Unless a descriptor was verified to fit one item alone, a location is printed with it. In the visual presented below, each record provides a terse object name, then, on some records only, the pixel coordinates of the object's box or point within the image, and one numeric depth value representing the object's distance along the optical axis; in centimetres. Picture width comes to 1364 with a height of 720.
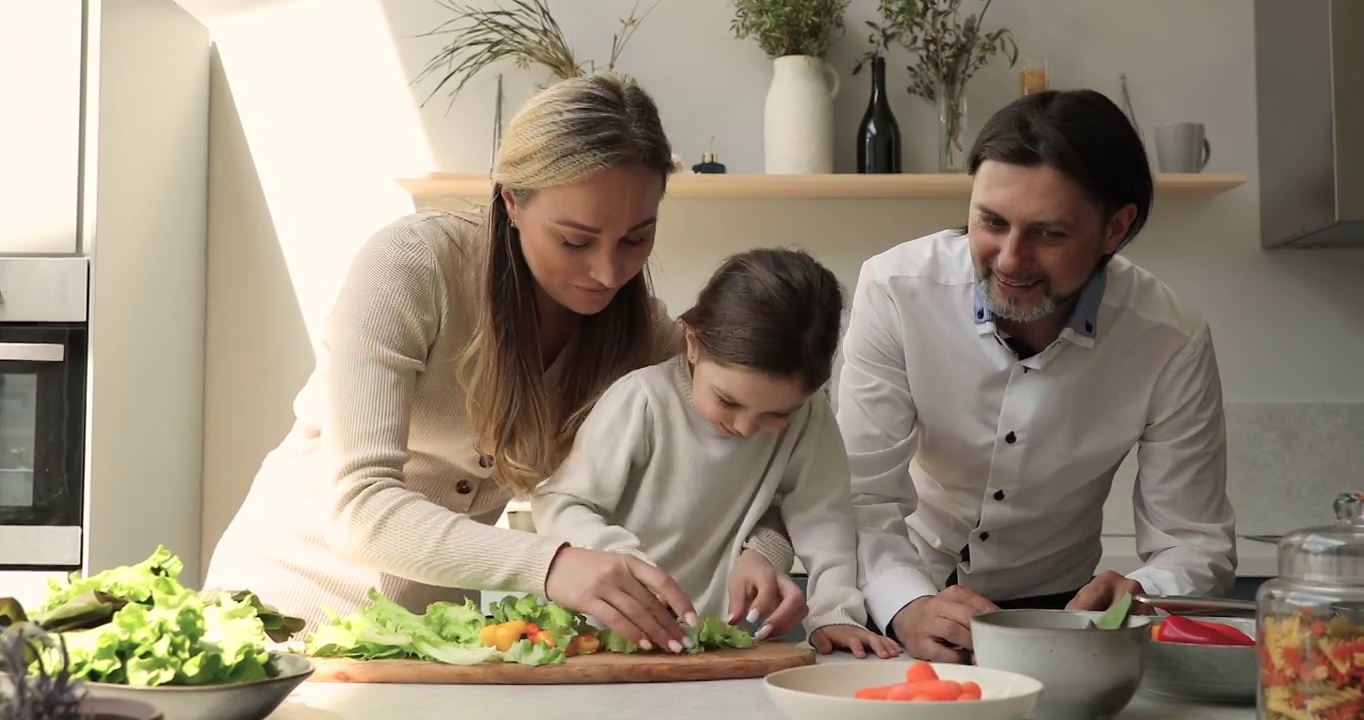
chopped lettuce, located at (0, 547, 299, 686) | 95
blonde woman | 151
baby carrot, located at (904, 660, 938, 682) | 102
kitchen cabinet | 271
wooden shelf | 314
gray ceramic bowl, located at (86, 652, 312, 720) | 93
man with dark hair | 201
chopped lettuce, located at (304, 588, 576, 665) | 129
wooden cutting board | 126
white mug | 320
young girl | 174
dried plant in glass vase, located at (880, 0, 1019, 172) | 326
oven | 266
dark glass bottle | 325
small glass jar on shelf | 324
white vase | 320
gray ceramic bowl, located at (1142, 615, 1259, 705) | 118
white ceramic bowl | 92
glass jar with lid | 91
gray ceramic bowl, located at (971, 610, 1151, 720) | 108
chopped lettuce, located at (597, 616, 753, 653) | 138
